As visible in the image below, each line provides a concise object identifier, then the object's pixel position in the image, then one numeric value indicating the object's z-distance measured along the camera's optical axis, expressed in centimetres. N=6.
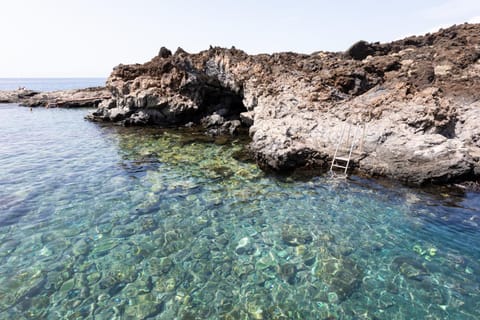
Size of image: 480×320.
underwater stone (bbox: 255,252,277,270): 771
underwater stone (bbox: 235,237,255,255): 832
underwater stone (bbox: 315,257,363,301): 685
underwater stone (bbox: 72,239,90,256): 820
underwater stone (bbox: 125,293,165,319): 609
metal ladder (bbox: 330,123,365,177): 1432
